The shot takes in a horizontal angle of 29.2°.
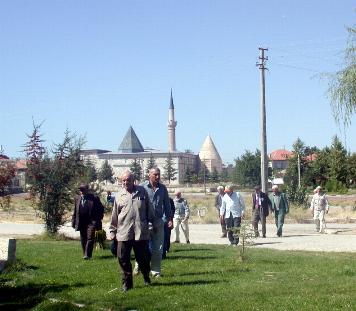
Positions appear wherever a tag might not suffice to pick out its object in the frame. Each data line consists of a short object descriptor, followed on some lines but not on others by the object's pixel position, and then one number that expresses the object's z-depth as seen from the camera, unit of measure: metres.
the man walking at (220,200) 22.87
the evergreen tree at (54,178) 22.28
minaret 170.75
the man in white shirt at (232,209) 18.64
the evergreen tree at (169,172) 116.62
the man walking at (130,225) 10.02
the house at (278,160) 163.62
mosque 157.62
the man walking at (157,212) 11.04
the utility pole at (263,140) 32.62
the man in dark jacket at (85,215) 14.73
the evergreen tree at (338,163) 76.78
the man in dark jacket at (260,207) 23.08
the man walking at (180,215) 20.36
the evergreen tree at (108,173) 103.65
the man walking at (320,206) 24.89
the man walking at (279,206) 23.36
